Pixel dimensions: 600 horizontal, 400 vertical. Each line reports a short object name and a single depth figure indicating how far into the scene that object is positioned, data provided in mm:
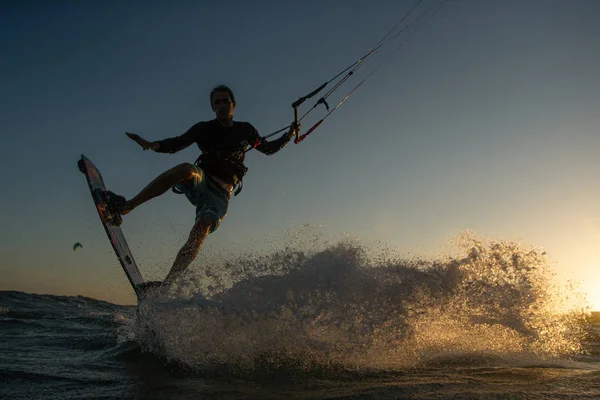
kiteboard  4287
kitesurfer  4367
